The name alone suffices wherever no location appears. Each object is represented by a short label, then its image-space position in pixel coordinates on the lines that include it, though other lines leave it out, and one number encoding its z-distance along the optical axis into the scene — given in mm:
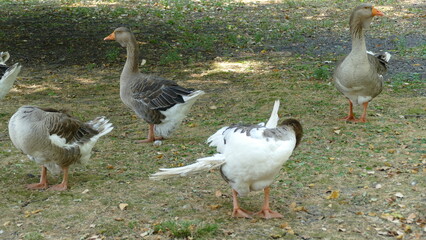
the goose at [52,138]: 10836
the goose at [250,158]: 9055
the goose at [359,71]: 15602
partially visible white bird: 16125
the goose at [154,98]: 14602
